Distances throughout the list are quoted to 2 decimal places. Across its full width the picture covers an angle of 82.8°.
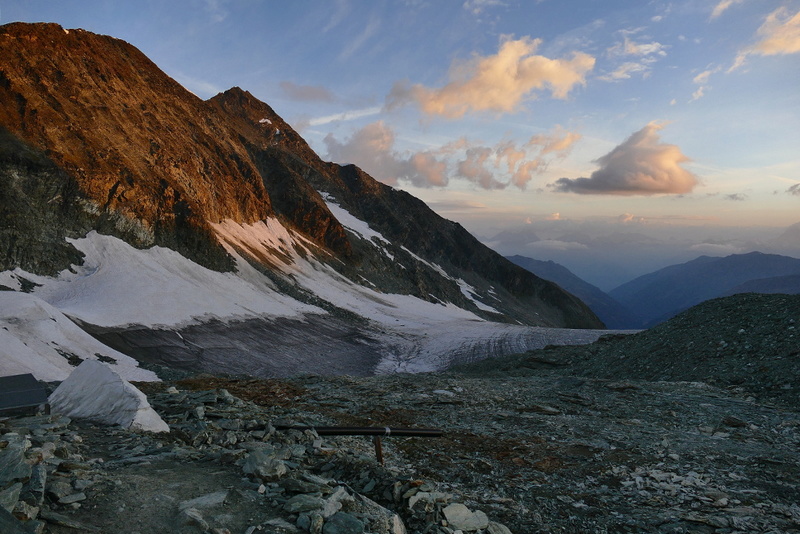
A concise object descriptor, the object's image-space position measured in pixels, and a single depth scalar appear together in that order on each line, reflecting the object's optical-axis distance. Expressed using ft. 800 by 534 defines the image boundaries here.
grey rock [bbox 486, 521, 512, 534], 23.16
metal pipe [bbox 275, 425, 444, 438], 31.35
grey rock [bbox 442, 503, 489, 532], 22.75
